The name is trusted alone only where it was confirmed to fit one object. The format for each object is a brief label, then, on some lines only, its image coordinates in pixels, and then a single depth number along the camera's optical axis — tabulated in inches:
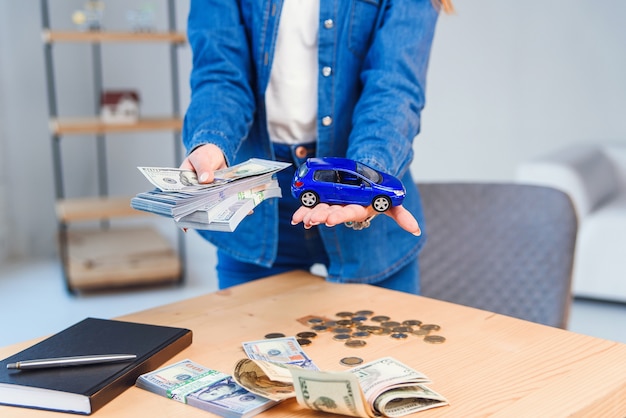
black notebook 34.9
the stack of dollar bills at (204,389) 34.4
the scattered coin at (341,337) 43.9
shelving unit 139.9
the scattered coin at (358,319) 47.0
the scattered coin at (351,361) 40.3
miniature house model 145.3
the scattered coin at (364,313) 48.2
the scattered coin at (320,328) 45.4
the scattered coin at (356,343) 42.9
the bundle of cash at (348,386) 33.2
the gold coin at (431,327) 45.6
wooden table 35.5
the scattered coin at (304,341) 43.1
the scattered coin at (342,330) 45.0
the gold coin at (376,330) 45.0
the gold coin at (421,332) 44.7
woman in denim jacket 54.2
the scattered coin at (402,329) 45.2
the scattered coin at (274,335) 44.5
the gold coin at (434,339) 43.6
